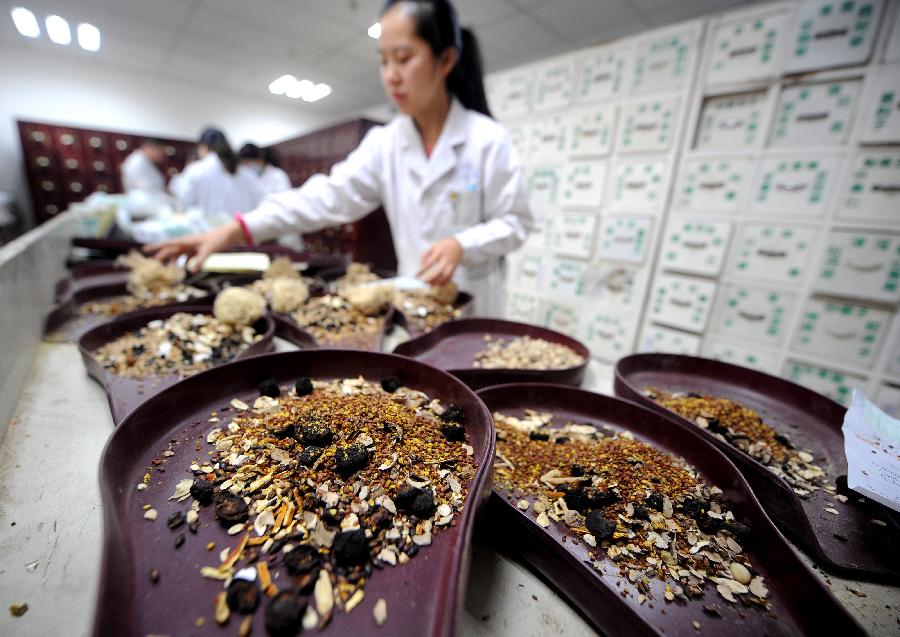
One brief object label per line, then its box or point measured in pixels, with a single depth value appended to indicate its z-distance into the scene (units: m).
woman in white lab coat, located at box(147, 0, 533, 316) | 1.14
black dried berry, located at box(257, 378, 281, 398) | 0.64
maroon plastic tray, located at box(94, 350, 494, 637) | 0.31
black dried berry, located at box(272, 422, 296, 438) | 0.54
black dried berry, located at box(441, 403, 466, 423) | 0.58
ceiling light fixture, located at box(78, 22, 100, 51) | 4.05
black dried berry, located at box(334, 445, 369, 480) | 0.47
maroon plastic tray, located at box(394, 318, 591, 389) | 0.78
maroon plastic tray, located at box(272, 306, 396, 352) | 0.92
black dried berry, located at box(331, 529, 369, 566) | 0.38
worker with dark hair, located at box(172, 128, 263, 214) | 3.54
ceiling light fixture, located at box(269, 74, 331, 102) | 5.42
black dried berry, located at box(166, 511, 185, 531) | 0.41
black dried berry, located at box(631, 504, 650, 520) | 0.47
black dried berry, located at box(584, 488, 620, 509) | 0.49
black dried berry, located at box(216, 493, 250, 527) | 0.42
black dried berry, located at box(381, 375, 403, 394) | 0.67
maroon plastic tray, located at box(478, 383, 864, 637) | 0.35
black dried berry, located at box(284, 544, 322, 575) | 0.37
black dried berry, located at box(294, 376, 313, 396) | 0.65
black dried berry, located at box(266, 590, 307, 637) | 0.32
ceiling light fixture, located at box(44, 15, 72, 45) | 3.91
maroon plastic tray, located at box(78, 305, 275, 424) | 0.65
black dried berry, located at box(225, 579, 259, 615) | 0.34
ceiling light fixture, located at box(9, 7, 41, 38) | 3.85
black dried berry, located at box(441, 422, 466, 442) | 0.54
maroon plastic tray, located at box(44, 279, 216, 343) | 0.99
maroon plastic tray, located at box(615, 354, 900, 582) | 0.47
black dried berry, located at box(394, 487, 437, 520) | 0.43
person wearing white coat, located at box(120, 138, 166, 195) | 4.38
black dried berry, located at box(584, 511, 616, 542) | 0.44
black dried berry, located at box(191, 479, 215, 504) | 0.44
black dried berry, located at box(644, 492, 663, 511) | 0.49
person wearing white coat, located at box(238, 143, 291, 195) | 3.76
